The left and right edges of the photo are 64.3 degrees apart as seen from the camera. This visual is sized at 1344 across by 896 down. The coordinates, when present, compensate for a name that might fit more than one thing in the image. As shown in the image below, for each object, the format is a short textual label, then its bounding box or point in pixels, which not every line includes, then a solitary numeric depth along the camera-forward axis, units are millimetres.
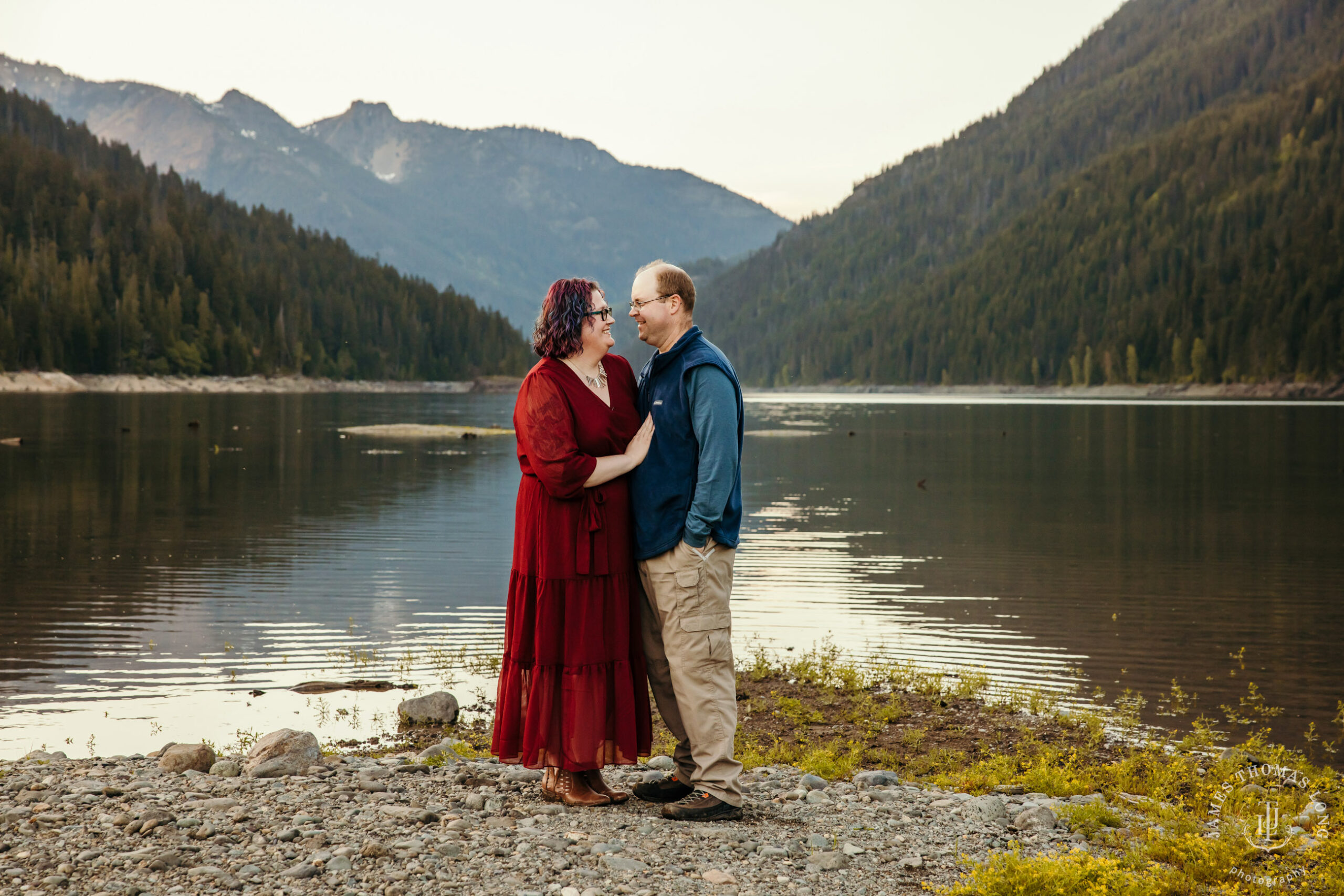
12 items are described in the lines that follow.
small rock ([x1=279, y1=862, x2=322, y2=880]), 5410
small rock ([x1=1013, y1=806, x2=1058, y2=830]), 6523
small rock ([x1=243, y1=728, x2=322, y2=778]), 7461
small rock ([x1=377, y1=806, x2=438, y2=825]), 6348
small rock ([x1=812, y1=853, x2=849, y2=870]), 5746
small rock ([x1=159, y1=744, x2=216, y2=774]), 7641
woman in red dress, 6520
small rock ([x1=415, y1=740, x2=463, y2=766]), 7941
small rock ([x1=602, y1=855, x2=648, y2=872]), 5633
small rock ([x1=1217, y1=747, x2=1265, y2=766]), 8539
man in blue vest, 6402
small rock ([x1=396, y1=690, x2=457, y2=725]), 10188
